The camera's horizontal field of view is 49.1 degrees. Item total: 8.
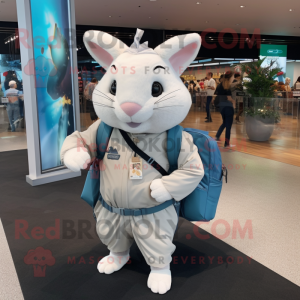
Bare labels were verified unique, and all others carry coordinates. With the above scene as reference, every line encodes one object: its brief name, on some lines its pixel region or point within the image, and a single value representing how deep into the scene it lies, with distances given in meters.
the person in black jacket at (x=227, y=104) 6.14
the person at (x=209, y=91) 7.31
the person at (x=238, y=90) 6.37
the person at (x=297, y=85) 9.89
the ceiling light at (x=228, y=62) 11.08
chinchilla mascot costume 1.64
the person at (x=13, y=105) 7.89
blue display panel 3.62
